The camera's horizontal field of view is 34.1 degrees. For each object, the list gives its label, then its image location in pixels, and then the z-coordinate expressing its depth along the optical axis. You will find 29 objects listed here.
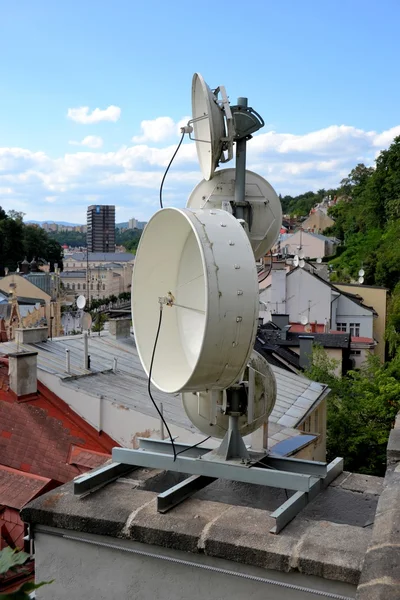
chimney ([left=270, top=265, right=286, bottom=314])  39.38
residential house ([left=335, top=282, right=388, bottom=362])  46.84
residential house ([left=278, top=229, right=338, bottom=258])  71.25
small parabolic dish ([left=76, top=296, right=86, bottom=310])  18.75
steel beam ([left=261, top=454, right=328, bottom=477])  3.88
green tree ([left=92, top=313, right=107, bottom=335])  56.54
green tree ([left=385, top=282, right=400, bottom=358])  37.74
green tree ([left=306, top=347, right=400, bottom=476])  19.86
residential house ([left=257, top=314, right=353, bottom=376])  28.44
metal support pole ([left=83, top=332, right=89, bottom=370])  14.69
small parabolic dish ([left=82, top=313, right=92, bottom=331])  16.88
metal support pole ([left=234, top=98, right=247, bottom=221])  4.41
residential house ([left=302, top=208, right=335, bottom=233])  106.00
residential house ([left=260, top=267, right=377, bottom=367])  39.44
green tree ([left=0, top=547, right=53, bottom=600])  1.76
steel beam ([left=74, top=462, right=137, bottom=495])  3.58
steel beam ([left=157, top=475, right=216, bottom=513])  3.25
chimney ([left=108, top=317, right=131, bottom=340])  18.36
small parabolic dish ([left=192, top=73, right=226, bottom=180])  4.39
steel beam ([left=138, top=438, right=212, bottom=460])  4.18
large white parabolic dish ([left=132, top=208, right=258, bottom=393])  3.43
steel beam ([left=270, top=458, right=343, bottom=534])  3.02
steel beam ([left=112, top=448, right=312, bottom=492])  3.54
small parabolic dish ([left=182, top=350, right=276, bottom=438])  4.15
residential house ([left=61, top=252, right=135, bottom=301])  137.75
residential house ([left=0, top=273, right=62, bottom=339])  51.62
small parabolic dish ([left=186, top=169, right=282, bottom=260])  4.57
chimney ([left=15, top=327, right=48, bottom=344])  15.55
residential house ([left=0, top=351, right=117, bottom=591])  11.94
